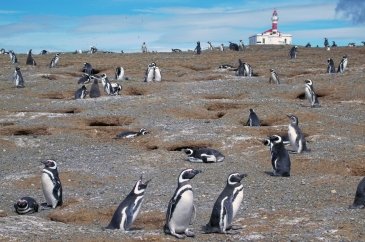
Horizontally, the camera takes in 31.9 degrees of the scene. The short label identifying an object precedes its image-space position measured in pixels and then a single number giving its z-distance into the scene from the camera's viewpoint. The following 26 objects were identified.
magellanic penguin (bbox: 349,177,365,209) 9.38
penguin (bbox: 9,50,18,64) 39.28
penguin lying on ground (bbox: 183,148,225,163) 13.95
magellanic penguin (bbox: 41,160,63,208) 10.82
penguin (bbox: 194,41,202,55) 46.53
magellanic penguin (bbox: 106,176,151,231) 8.74
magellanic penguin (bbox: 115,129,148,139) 16.62
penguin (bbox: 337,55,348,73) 29.50
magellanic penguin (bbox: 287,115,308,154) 14.43
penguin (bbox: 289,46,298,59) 38.22
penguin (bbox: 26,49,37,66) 38.03
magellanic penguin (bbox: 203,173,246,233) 8.47
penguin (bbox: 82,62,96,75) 32.52
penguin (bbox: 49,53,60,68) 36.35
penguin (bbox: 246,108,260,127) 17.33
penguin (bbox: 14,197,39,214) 10.24
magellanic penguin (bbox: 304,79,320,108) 20.44
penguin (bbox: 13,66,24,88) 26.77
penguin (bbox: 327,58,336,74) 28.73
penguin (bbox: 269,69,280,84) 25.47
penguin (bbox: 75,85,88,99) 23.34
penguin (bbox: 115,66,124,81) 29.05
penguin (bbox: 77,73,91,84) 26.75
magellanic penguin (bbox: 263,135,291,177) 12.51
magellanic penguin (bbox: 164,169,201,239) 8.38
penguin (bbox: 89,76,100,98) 23.64
